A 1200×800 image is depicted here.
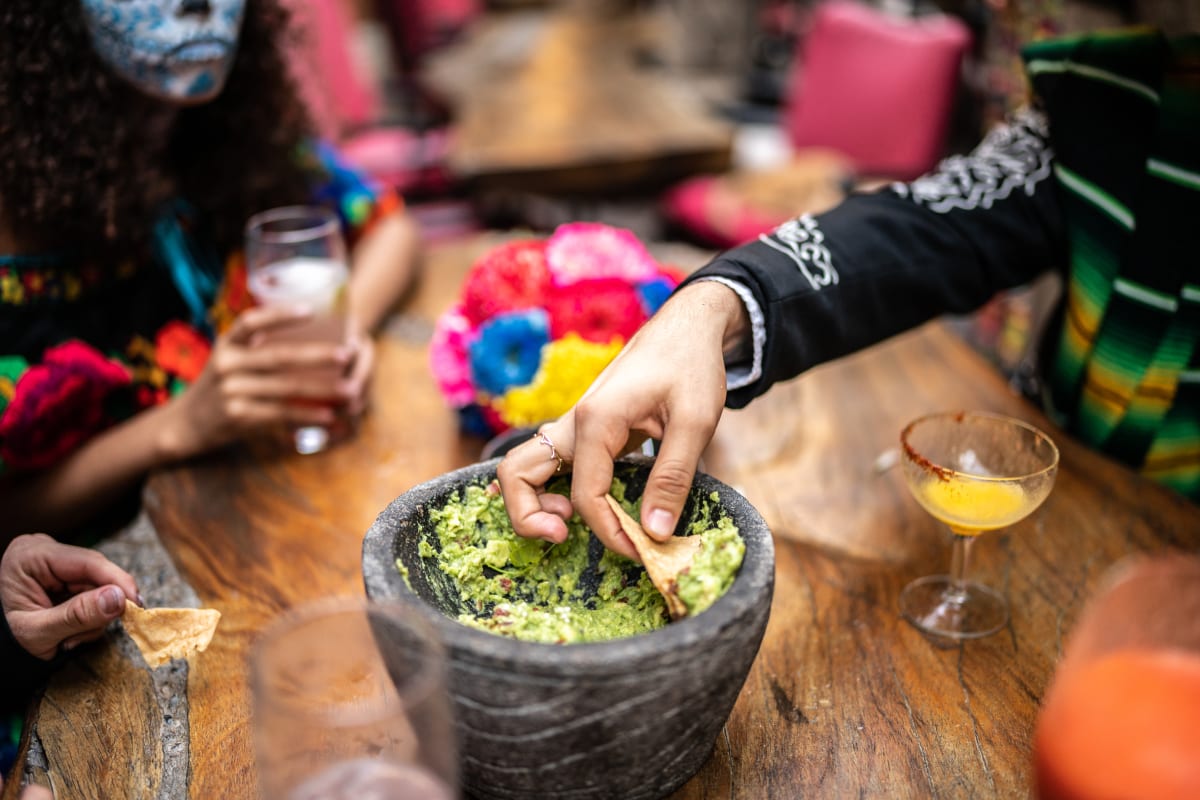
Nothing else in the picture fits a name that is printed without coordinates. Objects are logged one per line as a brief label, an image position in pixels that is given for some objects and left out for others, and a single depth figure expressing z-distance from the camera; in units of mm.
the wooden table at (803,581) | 747
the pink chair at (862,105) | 2820
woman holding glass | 1141
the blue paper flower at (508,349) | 1114
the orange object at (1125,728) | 470
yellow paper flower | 1057
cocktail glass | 854
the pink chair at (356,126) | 2916
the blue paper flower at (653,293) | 1184
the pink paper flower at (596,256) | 1186
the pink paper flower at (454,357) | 1189
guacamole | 747
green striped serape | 1094
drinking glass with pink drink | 1266
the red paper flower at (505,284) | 1174
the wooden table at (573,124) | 2589
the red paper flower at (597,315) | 1131
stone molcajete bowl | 590
